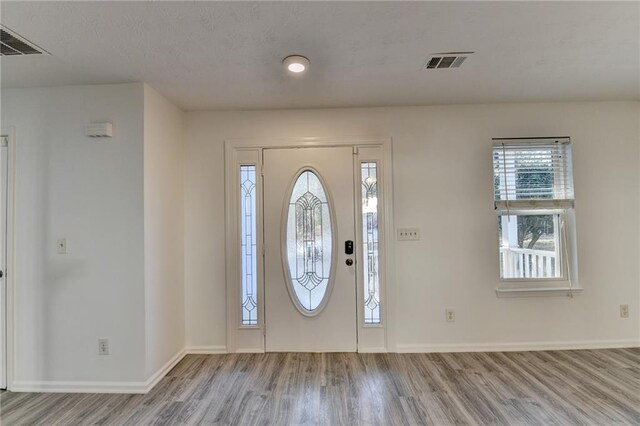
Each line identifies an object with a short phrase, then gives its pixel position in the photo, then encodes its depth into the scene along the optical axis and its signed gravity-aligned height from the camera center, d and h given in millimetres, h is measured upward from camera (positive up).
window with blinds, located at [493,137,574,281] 3059 +133
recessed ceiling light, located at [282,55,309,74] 2119 +1084
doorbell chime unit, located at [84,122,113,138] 2455 +744
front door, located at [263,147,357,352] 3084 -280
